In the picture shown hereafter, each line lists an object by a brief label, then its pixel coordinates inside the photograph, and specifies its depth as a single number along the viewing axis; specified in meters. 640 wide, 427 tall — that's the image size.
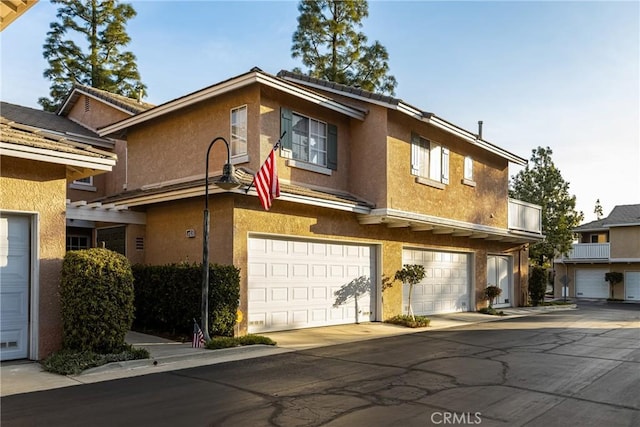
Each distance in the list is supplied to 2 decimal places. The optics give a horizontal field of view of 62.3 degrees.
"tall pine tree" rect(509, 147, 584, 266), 31.28
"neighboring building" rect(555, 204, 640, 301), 34.84
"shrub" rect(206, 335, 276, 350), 10.59
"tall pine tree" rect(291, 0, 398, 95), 31.02
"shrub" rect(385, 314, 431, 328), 15.55
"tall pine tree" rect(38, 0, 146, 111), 29.36
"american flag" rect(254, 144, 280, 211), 11.77
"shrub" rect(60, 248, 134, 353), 9.02
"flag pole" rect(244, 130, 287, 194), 12.15
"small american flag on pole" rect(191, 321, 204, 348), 10.70
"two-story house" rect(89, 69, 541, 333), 13.26
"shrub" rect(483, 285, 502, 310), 20.73
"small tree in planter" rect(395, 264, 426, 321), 15.97
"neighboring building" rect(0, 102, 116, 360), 9.04
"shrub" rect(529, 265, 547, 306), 25.35
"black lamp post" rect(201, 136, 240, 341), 10.53
